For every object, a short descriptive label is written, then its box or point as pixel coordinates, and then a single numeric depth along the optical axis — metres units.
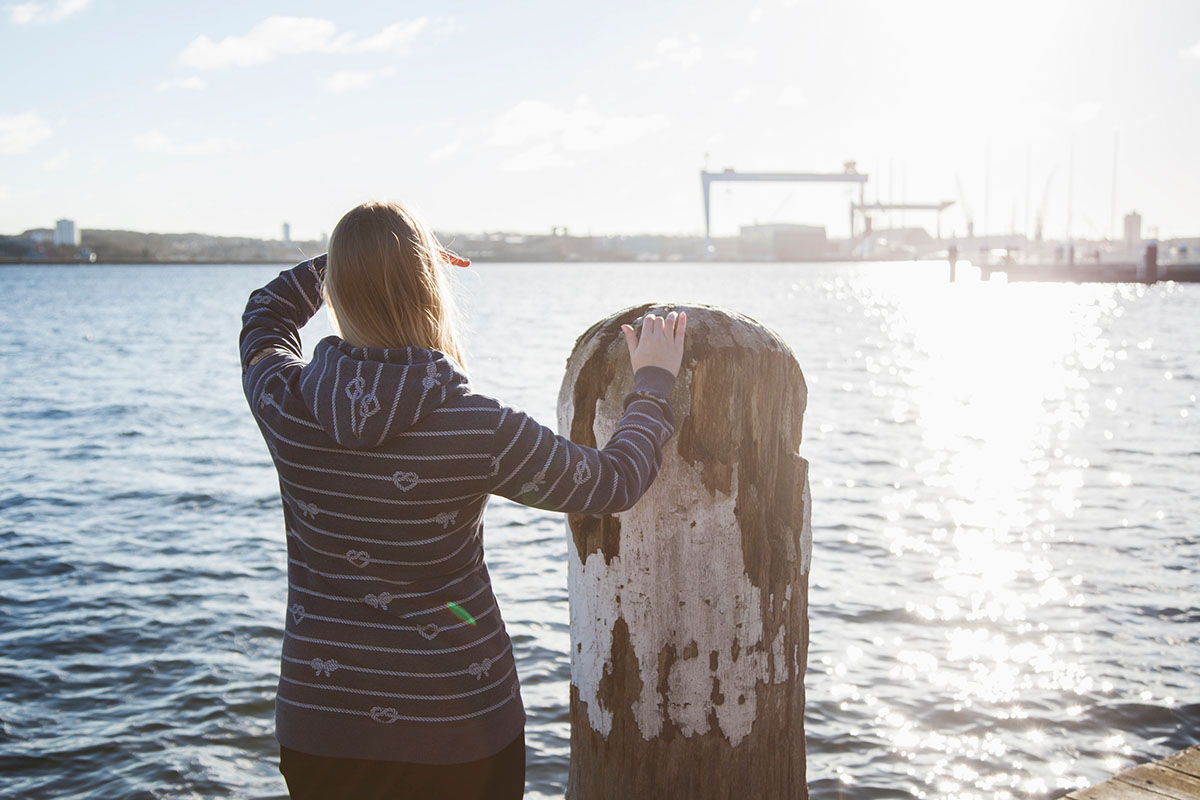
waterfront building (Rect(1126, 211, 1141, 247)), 142.50
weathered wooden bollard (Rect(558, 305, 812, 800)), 2.28
